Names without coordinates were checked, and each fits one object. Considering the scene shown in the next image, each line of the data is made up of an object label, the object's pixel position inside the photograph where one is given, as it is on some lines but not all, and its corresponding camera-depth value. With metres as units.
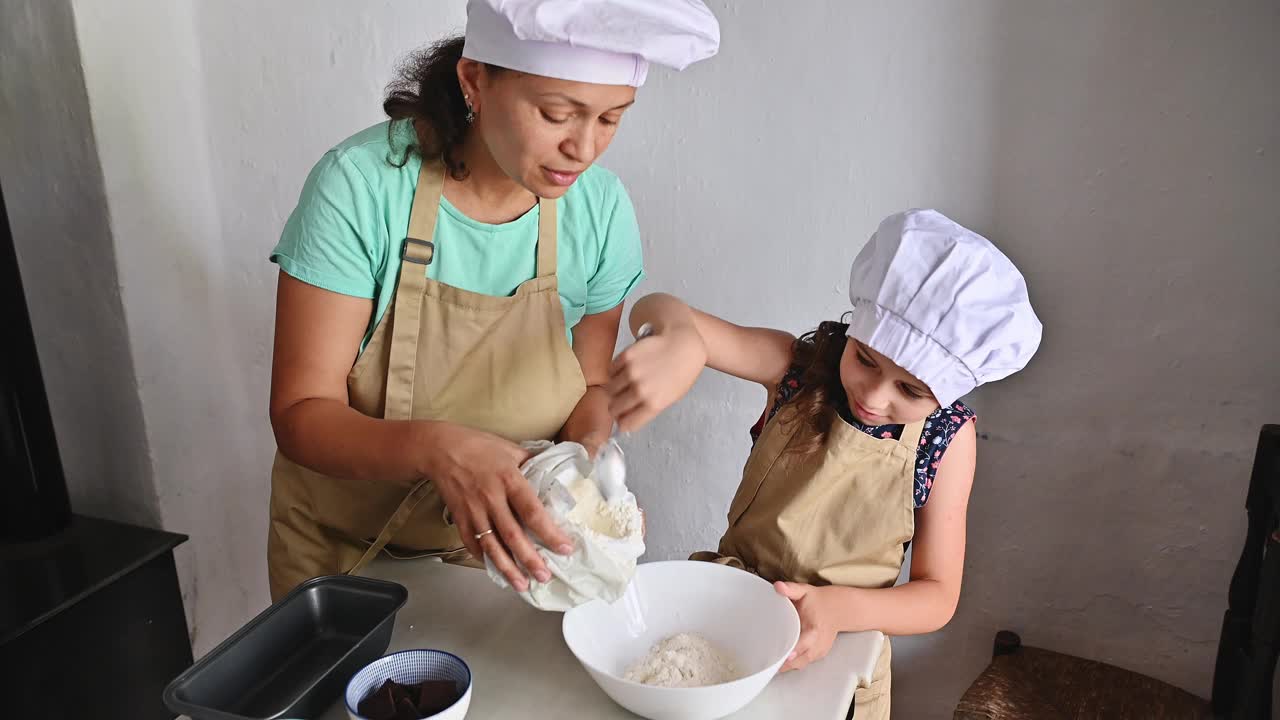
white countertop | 1.06
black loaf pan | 0.97
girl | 1.26
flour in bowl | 1.09
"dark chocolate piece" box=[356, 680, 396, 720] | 0.94
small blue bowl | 0.98
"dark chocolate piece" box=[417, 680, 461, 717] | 0.96
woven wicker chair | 1.54
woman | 1.11
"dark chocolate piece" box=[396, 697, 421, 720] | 0.94
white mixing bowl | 1.10
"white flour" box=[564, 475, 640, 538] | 1.05
